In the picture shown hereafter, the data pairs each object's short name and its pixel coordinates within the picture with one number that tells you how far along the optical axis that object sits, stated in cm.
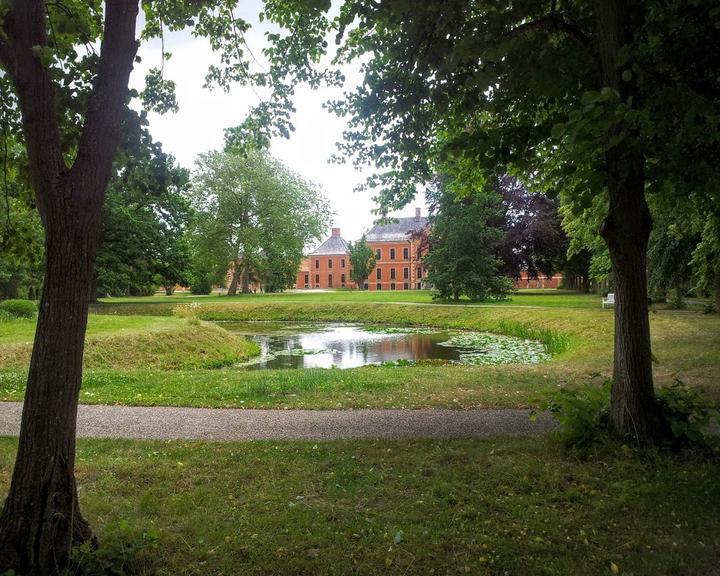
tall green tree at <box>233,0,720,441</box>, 462
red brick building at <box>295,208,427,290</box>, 8031
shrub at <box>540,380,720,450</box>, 527
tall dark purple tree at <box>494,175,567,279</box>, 3938
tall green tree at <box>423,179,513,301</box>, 3522
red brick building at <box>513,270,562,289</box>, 7098
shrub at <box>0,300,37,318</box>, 2000
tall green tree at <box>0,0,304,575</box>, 326
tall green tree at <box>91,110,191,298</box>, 3459
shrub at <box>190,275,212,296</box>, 6338
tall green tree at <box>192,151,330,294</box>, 4738
